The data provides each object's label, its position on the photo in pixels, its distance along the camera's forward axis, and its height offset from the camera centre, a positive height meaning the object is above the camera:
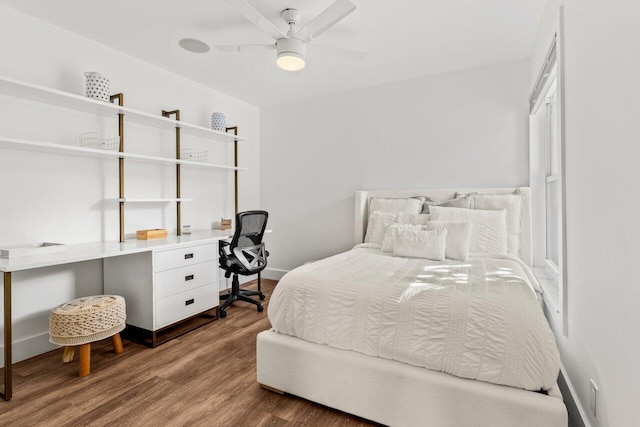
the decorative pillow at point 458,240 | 2.52 -0.22
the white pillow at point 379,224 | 3.18 -0.11
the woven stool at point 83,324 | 2.06 -0.73
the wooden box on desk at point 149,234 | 2.91 -0.18
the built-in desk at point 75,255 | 1.80 -0.27
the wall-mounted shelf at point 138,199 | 2.74 +0.13
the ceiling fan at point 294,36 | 1.94 +1.20
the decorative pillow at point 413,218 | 3.05 -0.05
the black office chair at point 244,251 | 3.01 -0.37
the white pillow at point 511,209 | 2.86 +0.03
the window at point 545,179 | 2.42 +0.29
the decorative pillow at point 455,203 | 3.04 +0.09
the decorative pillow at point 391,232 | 2.79 -0.17
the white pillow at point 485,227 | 2.71 -0.13
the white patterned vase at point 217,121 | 3.63 +1.05
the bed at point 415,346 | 1.31 -0.63
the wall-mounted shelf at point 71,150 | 2.10 +0.48
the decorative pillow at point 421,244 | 2.51 -0.25
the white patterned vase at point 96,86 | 2.49 +1.01
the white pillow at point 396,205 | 3.26 +0.08
